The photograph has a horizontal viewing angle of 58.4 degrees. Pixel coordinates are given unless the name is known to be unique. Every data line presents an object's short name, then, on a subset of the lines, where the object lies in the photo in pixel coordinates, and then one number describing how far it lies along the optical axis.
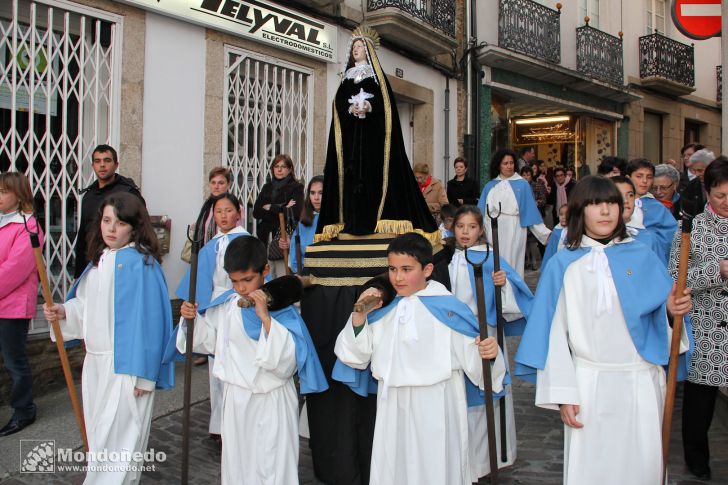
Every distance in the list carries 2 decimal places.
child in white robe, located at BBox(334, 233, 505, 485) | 3.10
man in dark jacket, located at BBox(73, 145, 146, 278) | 5.35
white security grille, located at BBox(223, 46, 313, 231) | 7.73
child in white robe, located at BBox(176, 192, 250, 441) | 4.57
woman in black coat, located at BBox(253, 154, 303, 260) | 6.25
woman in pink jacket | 4.61
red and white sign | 6.52
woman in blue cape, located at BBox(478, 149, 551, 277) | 7.47
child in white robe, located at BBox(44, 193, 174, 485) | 3.43
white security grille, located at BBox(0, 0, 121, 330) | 5.68
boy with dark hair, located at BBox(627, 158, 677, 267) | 5.12
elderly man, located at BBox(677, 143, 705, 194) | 6.78
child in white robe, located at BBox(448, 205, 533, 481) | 3.86
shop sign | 6.89
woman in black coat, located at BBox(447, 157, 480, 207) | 9.79
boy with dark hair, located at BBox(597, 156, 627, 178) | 6.26
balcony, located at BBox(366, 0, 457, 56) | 9.66
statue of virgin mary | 3.86
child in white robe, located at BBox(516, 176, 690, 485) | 2.87
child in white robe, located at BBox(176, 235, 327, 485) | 3.23
